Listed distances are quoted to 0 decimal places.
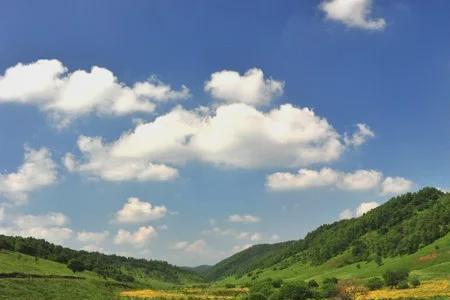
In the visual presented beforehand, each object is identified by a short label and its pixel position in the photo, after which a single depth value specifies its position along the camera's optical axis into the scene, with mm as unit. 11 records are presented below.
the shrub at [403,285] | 119400
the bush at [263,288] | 116331
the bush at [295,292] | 111312
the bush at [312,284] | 138075
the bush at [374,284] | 125625
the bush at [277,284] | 135050
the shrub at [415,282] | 119075
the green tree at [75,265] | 174625
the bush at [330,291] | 105588
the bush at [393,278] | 126250
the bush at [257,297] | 108650
